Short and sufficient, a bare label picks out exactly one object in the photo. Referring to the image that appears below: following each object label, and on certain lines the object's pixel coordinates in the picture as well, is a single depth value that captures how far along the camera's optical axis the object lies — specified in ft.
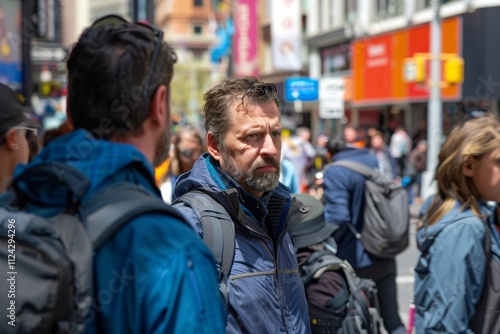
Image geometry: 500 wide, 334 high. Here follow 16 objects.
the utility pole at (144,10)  45.09
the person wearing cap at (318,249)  12.82
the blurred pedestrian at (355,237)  19.54
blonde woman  10.61
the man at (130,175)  5.29
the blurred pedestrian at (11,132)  8.52
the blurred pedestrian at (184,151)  22.90
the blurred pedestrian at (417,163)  65.46
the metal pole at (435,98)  60.39
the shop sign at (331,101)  41.73
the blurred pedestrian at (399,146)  69.05
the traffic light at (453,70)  57.98
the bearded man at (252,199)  8.98
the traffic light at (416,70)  58.95
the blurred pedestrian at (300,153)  50.57
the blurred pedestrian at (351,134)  31.50
